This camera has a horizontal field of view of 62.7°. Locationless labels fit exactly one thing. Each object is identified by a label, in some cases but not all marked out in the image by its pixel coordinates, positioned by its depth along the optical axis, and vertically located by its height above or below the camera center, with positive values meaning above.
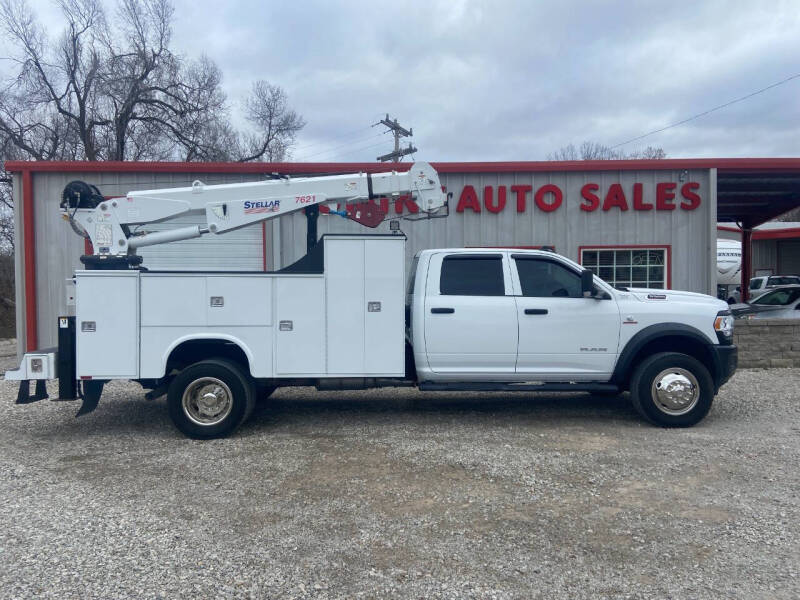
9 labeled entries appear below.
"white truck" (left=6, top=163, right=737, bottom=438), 6.90 -0.38
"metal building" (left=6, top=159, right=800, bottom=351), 12.41 +1.35
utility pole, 37.25 +9.06
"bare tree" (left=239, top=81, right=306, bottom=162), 34.12 +8.34
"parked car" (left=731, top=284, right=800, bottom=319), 12.95 -0.42
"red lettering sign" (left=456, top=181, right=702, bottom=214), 12.85 +1.77
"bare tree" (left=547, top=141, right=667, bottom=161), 50.75 +10.39
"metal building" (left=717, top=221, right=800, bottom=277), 31.39 +1.60
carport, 12.89 +2.19
